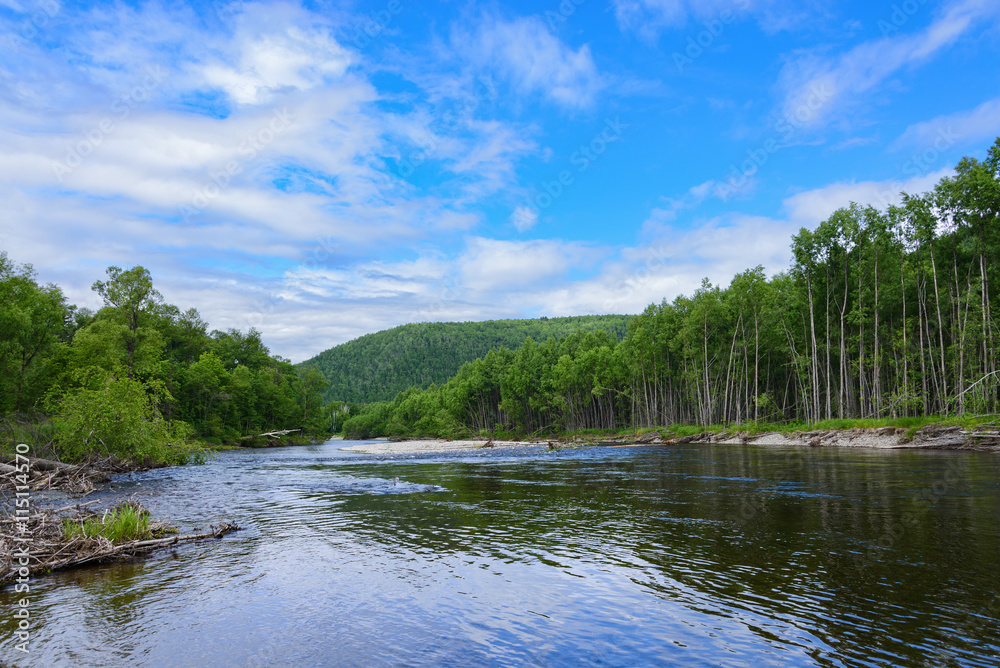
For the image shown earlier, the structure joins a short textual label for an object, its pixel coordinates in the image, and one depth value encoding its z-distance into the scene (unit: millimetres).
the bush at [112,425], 29156
